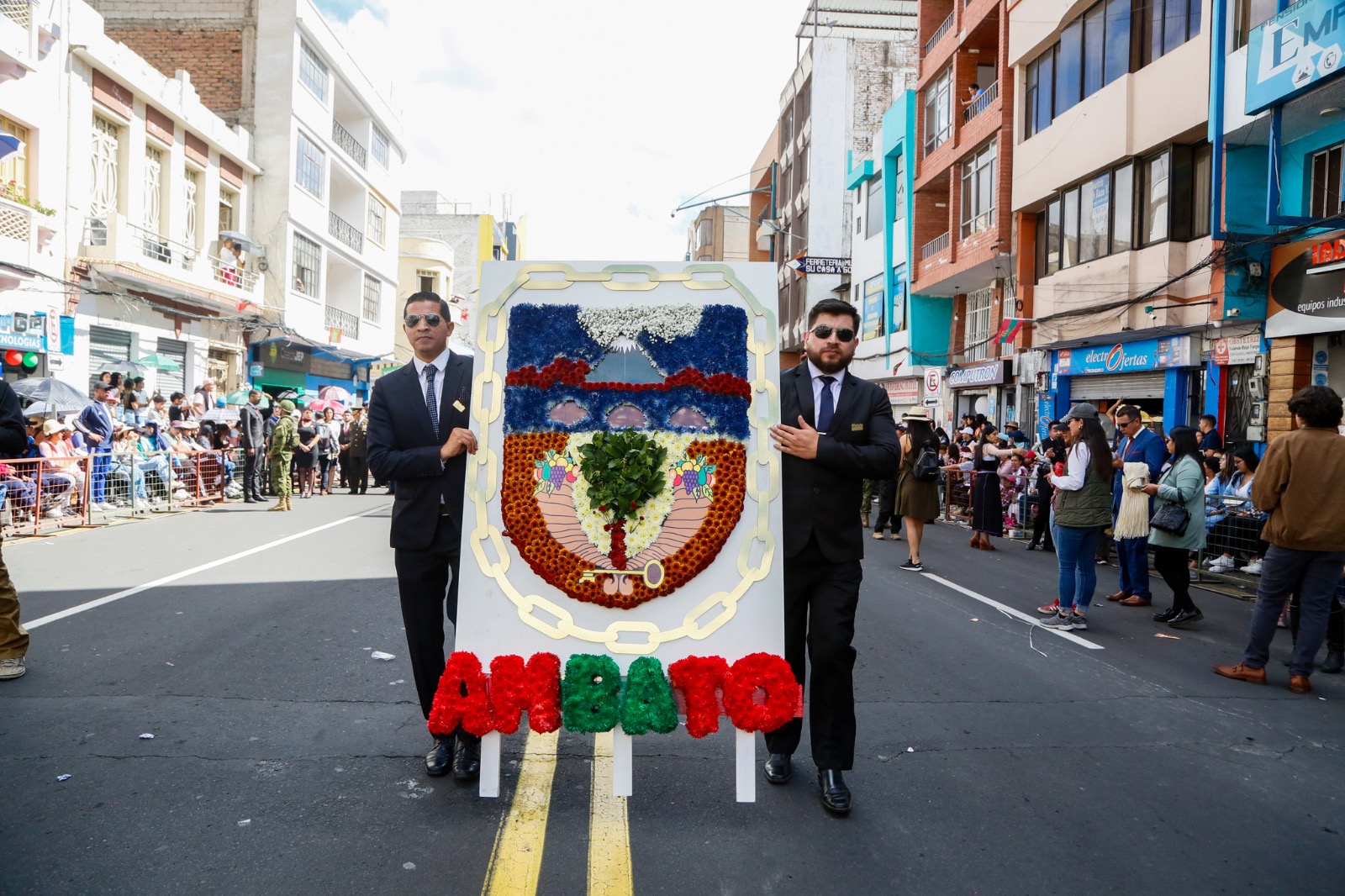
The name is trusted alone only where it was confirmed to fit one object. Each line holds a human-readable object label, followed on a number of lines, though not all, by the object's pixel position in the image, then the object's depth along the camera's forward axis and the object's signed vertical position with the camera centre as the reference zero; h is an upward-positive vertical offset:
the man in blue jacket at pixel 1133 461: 8.96 -0.15
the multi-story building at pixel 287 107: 29.34 +10.28
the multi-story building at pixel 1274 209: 13.15 +3.86
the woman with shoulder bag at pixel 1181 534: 8.49 -0.71
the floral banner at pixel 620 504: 3.81 -0.27
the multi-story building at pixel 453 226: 61.78 +13.60
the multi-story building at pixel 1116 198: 17.53 +5.29
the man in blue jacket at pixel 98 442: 14.41 -0.26
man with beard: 4.10 -0.32
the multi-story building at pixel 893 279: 31.05 +6.02
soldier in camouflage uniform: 17.70 -0.40
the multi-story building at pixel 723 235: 75.62 +16.59
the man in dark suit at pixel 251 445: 18.47 -0.30
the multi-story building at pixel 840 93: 43.47 +16.15
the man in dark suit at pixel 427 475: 4.28 -0.18
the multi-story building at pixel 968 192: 24.72 +7.39
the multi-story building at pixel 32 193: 18.12 +4.63
